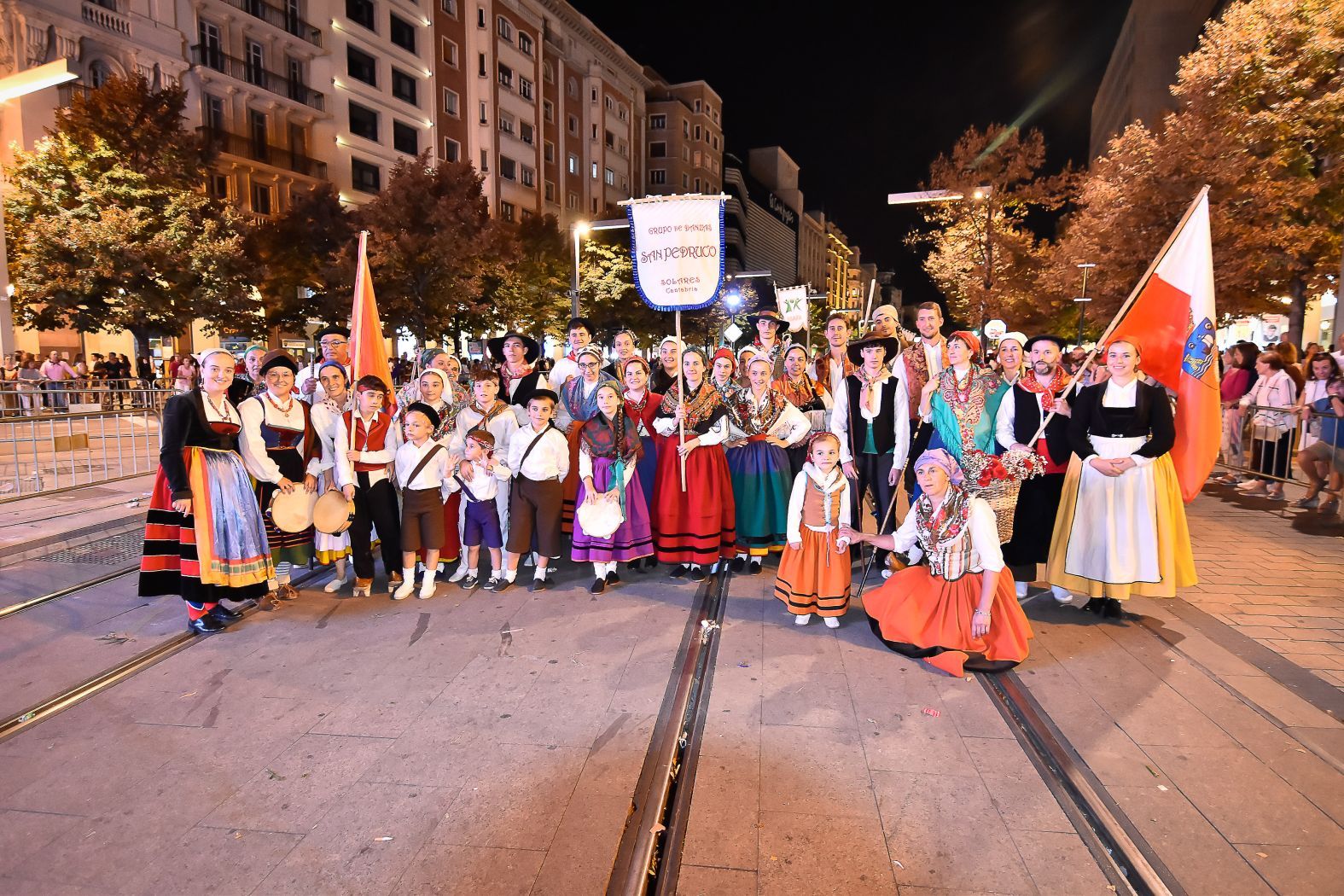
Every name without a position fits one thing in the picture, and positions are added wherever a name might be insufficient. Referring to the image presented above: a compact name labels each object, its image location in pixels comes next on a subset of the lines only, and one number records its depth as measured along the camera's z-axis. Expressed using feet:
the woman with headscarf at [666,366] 22.40
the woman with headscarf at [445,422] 20.70
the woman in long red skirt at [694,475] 21.48
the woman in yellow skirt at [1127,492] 17.53
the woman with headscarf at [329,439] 20.06
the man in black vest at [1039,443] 19.17
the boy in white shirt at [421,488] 19.85
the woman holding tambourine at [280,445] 18.48
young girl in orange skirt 17.69
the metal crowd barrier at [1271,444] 33.65
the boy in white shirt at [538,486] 20.38
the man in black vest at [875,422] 20.63
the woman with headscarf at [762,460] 21.81
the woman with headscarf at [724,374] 21.83
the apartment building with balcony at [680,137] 215.51
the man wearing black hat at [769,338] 26.00
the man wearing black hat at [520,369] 24.48
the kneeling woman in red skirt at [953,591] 15.28
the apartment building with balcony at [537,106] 133.18
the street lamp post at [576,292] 75.83
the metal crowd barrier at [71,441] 33.04
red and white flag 17.90
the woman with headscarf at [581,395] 21.74
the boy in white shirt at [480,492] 20.36
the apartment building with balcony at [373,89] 107.86
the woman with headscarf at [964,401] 18.97
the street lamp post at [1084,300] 73.34
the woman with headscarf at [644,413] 21.54
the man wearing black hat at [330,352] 24.11
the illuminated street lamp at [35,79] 36.09
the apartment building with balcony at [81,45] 67.87
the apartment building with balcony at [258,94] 90.58
